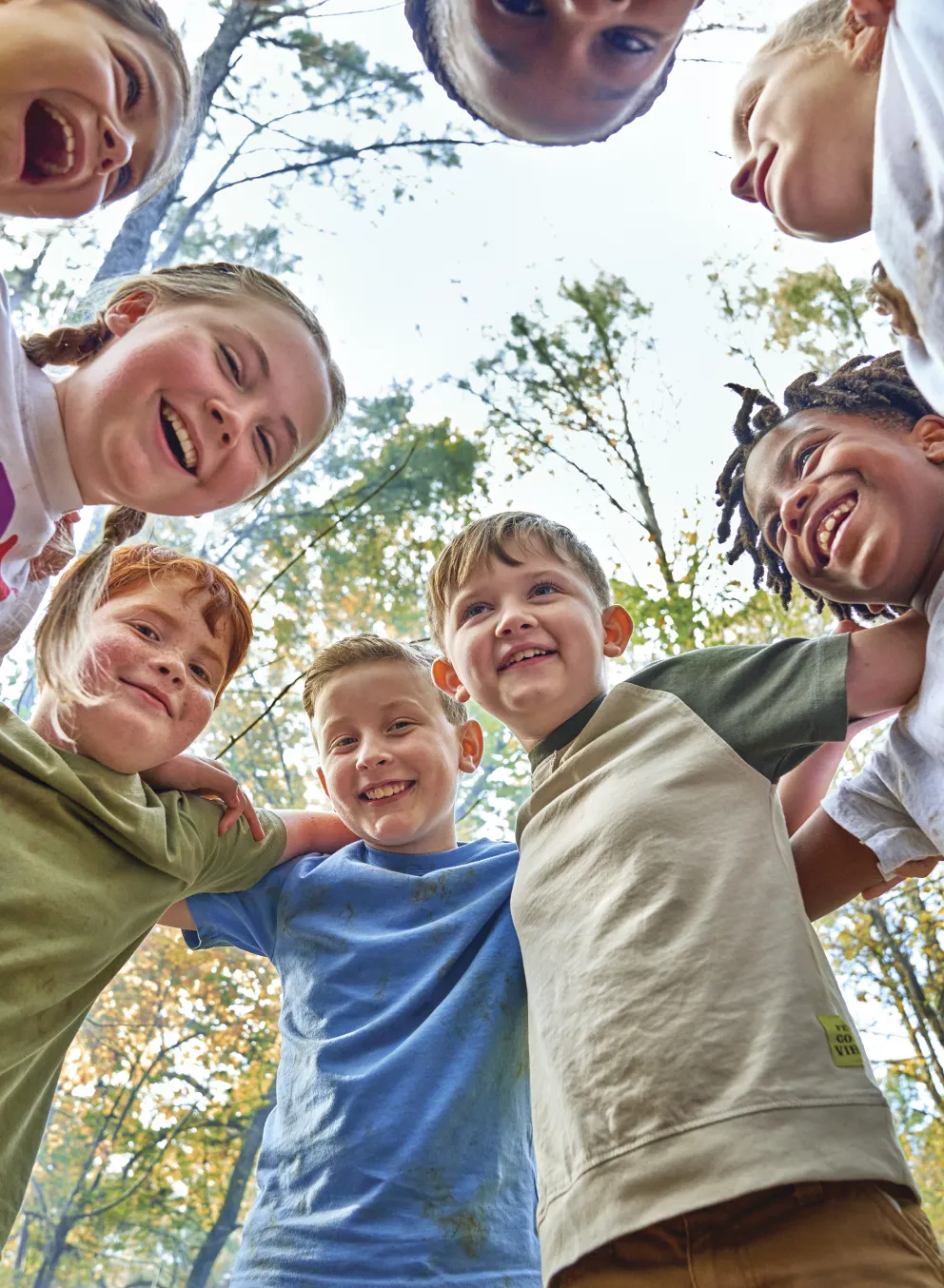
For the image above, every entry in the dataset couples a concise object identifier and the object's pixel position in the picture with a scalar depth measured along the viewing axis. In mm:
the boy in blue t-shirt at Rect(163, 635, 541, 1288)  911
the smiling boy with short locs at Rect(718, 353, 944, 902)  845
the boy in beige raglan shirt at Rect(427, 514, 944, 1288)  634
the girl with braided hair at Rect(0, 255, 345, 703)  938
